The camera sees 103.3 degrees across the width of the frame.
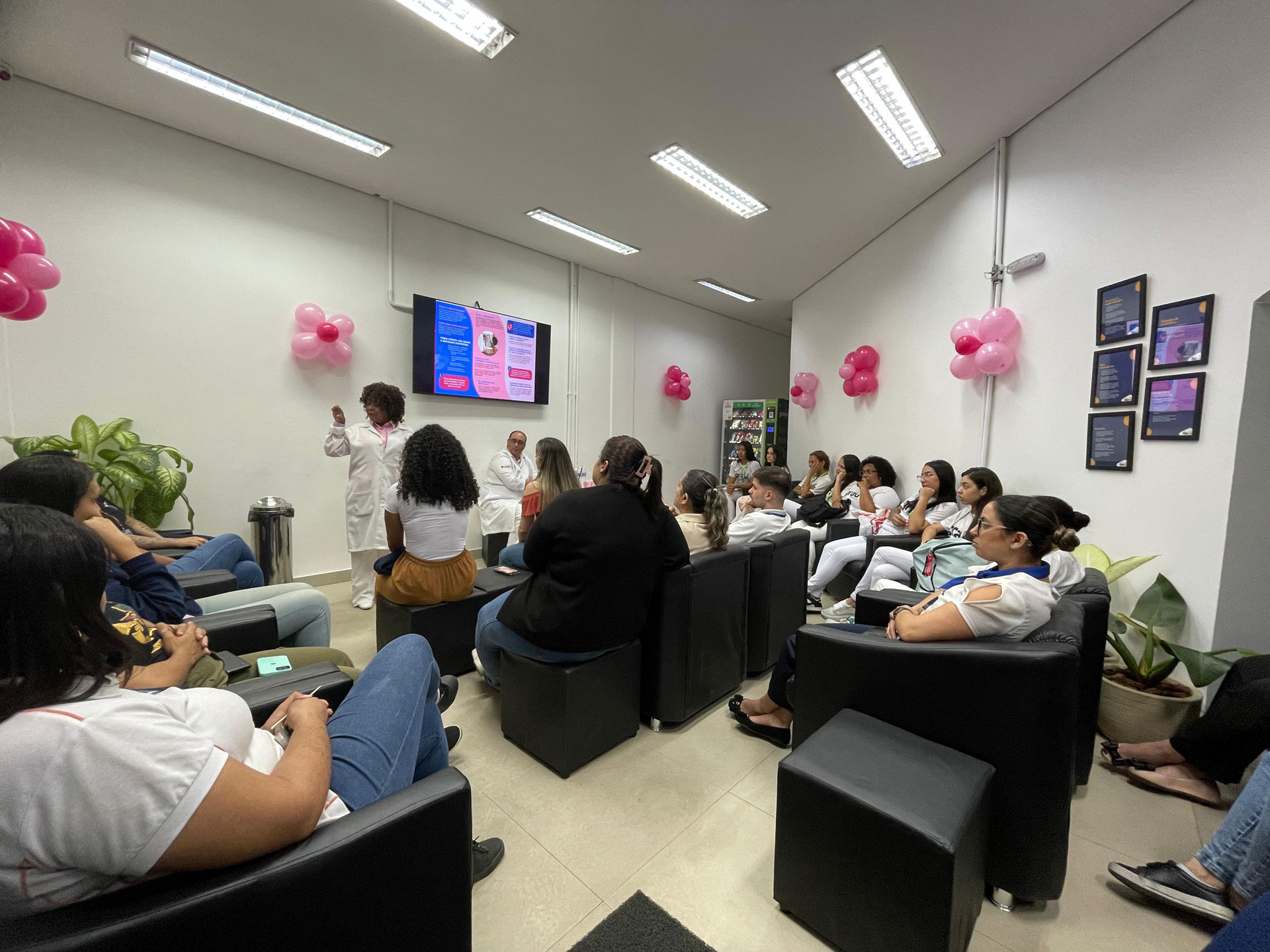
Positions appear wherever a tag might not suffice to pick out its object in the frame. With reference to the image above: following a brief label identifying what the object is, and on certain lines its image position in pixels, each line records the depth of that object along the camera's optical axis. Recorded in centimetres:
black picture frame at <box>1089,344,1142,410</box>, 254
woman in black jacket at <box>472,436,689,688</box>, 175
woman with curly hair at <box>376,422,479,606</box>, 229
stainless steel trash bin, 348
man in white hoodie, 268
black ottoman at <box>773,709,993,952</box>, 107
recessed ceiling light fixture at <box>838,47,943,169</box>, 281
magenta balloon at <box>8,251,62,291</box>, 240
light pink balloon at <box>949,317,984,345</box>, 358
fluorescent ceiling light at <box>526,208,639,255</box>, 442
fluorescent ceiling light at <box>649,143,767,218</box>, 358
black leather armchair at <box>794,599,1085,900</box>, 124
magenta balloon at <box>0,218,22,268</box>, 234
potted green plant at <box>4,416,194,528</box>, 274
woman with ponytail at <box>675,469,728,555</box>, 224
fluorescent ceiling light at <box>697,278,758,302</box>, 620
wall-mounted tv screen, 438
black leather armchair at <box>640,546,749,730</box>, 200
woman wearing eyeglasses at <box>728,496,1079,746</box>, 139
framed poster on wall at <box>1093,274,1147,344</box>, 252
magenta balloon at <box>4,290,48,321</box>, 249
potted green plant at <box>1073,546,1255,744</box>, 194
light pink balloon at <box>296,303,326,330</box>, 371
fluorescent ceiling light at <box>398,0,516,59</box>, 239
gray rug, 125
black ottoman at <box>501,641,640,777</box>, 180
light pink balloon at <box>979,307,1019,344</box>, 338
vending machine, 696
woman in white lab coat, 369
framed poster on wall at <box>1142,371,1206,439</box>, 226
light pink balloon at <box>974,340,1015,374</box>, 337
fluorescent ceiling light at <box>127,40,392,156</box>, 264
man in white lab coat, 451
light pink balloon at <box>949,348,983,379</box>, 362
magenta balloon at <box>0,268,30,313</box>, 233
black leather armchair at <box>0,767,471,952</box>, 59
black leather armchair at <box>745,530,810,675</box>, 244
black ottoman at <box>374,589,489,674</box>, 233
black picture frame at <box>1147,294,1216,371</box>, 221
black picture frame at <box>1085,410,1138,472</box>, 257
